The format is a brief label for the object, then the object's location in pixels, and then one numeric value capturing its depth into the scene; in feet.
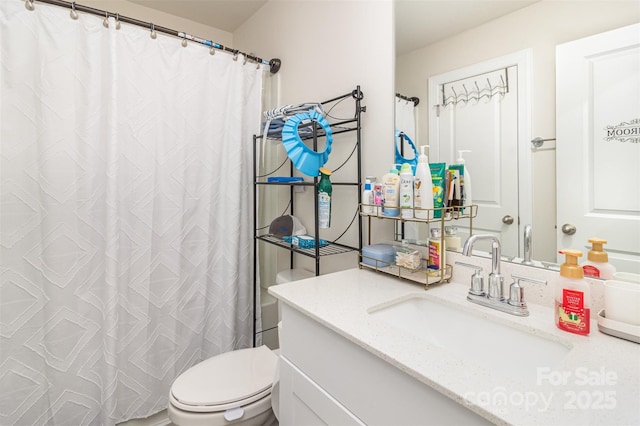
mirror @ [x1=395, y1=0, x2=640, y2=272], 2.74
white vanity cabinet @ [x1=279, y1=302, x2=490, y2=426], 1.88
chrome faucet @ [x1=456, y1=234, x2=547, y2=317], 2.70
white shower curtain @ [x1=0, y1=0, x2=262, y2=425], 4.07
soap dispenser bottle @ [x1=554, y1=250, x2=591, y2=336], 2.26
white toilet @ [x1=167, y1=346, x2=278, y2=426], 3.56
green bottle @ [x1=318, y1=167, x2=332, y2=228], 4.39
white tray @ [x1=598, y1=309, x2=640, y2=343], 2.16
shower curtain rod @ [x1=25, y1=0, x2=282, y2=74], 4.12
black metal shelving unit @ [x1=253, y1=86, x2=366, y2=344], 4.41
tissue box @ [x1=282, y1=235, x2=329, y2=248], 4.76
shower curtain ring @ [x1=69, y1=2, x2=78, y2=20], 4.22
